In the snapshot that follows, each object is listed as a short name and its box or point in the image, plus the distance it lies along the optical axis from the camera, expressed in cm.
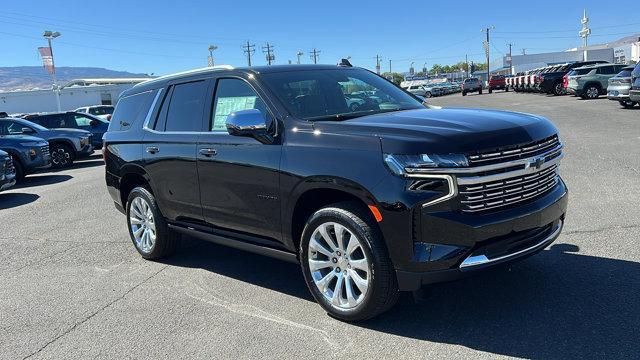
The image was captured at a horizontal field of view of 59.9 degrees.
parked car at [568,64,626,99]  2742
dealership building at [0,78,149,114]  6025
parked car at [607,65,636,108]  2039
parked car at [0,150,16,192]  1121
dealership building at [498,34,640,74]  7562
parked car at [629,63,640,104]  1852
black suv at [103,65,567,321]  353
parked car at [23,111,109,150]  1862
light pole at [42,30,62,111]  4219
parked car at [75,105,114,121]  2773
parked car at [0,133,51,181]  1379
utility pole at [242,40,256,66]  10098
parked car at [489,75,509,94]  5459
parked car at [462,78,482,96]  5144
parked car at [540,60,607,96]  3406
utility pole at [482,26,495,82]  8331
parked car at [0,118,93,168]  1602
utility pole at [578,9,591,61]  8825
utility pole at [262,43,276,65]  10469
